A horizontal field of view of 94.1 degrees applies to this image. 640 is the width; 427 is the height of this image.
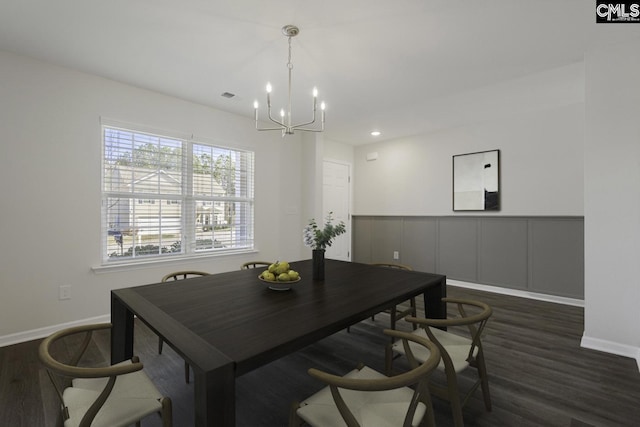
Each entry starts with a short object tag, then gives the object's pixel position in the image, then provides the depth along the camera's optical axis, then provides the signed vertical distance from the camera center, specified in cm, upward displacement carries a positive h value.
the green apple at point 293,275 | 186 -39
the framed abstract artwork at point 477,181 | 449 +51
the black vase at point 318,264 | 218 -37
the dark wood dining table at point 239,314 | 99 -49
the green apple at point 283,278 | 184 -40
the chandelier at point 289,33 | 225 +140
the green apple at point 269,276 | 186 -40
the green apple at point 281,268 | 192 -36
